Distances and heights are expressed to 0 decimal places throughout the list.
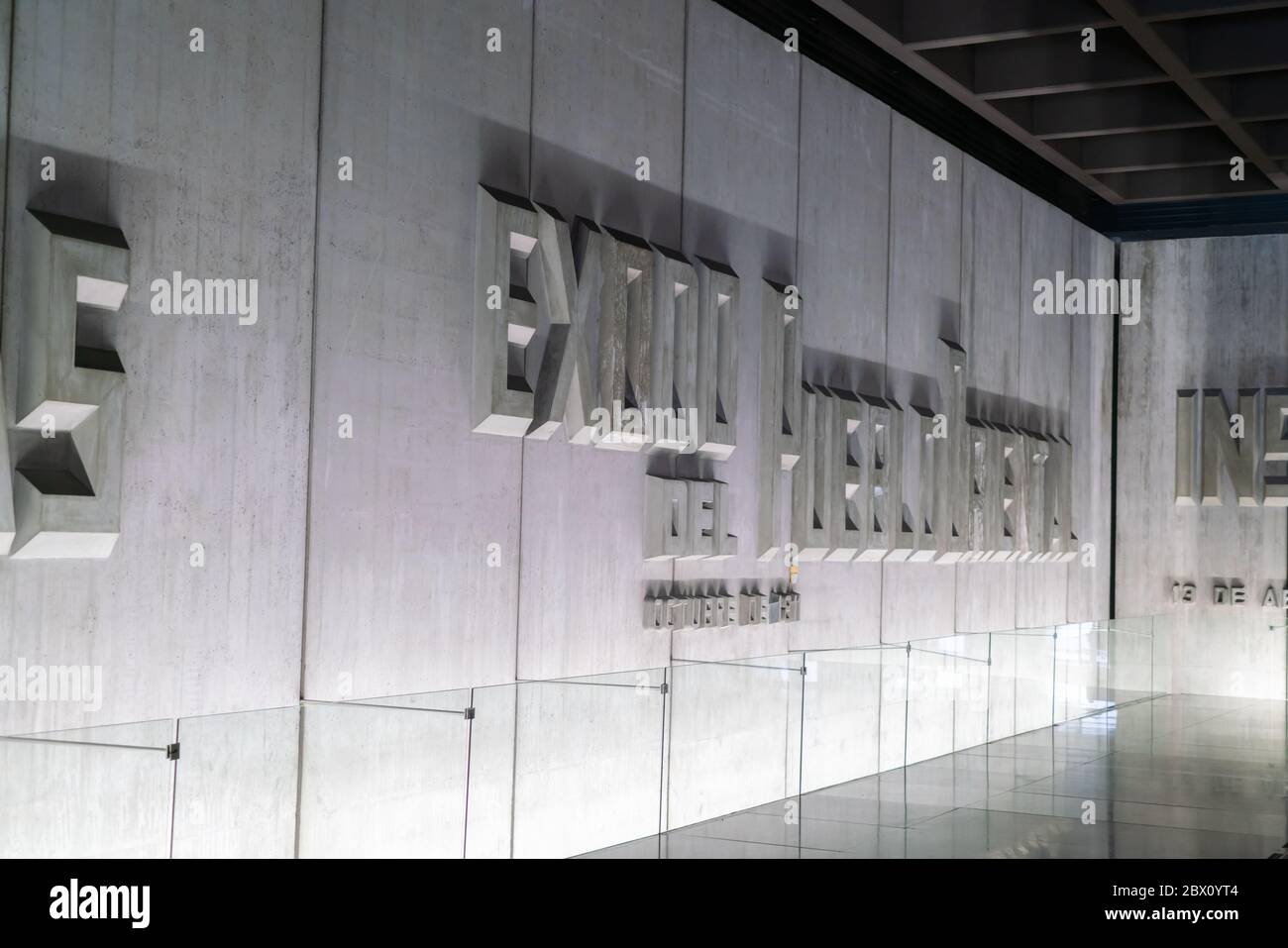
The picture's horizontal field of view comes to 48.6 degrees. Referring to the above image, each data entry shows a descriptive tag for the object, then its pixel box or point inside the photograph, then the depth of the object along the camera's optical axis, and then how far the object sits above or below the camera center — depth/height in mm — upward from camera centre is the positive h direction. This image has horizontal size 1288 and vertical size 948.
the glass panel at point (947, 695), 8008 -816
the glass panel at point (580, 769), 5625 -901
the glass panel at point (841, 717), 6957 -831
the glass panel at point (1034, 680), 9164 -798
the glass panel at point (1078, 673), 9789 -804
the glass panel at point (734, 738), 6305 -860
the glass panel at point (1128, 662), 10773 -803
